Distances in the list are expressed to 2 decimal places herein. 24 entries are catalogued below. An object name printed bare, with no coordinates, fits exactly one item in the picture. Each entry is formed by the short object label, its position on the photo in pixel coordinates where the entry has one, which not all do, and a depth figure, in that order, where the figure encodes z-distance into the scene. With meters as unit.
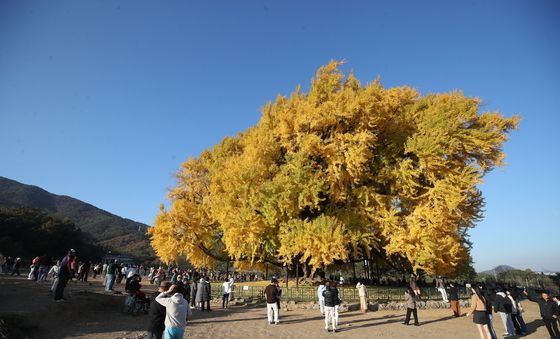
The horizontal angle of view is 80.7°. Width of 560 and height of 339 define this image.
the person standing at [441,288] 20.78
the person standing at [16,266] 25.97
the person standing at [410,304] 12.90
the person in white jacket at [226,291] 16.97
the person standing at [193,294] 16.02
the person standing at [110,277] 16.89
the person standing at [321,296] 14.10
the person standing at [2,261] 26.52
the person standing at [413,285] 15.55
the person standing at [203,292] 15.30
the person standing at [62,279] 12.02
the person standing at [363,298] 16.06
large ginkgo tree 20.52
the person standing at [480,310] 9.62
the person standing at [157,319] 6.20
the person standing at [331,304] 11.28
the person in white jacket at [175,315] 5.59
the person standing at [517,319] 12.43
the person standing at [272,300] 12.13
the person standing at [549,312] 10.01
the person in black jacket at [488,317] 9.70
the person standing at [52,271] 20.44
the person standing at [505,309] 11.70
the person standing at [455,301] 15.76
